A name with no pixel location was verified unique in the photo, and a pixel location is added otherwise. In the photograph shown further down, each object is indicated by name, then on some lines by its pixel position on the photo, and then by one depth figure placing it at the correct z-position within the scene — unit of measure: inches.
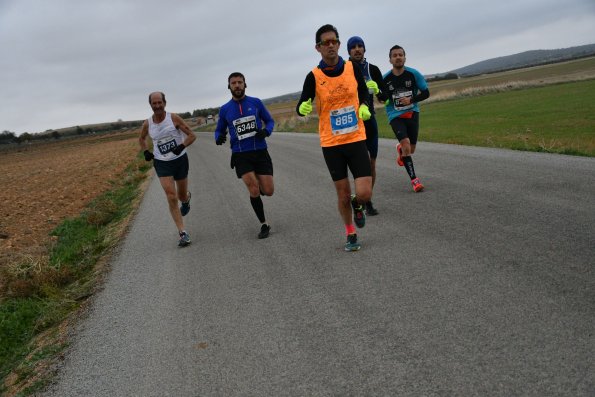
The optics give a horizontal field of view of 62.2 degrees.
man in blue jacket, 266.4
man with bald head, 280.7
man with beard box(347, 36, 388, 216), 256.4
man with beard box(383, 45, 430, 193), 310.8
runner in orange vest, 203.8
